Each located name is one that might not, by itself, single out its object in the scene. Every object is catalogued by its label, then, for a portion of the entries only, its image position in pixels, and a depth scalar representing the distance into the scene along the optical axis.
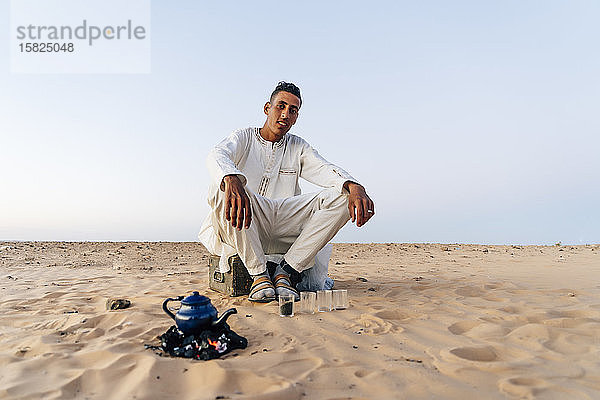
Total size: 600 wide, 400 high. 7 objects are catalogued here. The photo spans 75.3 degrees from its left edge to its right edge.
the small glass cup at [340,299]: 2.91
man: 2.99
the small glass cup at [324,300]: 2.85
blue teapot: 2.01
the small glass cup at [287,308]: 2.66
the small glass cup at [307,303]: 2.79
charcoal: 1.92
